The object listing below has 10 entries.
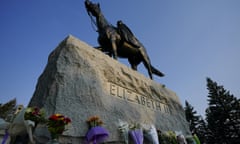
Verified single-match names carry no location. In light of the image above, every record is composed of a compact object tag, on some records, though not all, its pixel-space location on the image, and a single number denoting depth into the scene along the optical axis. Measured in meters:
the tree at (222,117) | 15.19
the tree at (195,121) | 17.87
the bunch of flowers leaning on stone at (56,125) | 1.79
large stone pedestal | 2.26
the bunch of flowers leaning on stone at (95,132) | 2.14
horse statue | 4.65
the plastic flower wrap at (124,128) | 2.66
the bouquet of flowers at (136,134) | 2.72
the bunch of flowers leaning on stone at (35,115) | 1.79
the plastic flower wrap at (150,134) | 3.01
